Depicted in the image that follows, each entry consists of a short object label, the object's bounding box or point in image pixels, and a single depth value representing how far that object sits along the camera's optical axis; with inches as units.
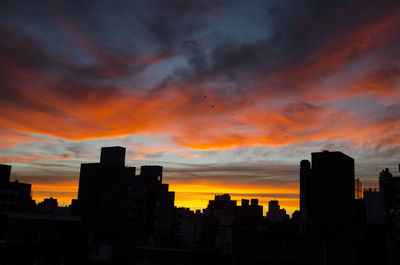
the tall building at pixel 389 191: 5285.4
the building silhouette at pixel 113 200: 4269.2
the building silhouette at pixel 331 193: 1549.0
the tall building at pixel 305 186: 2891.2
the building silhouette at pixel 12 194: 4820.4
